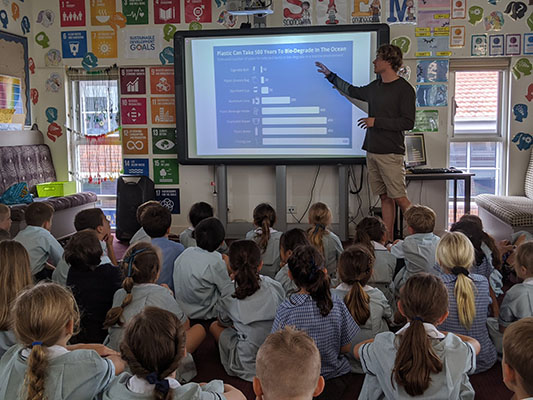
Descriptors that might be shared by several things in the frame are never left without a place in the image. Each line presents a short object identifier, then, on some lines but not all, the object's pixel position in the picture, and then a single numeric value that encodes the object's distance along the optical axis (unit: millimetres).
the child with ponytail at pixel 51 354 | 1599
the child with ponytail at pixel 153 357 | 1414
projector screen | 5359
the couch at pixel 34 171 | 5469
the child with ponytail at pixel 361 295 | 2455
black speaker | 5797
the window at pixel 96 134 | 6203
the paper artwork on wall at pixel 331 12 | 5629
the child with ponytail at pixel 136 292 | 2299
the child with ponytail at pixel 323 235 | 3359
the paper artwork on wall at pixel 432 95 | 5602
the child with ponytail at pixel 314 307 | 2236
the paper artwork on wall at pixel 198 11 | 5828
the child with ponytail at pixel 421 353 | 1777
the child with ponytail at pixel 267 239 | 3516
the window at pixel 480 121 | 5668
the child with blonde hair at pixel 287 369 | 1298
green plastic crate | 5891
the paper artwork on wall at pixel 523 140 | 5636
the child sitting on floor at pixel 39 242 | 3285
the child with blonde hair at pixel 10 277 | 2178
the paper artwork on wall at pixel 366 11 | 5578
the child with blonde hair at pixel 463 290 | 2398
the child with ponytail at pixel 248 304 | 2506
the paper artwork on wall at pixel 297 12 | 5660
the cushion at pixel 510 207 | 4488
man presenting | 4547
